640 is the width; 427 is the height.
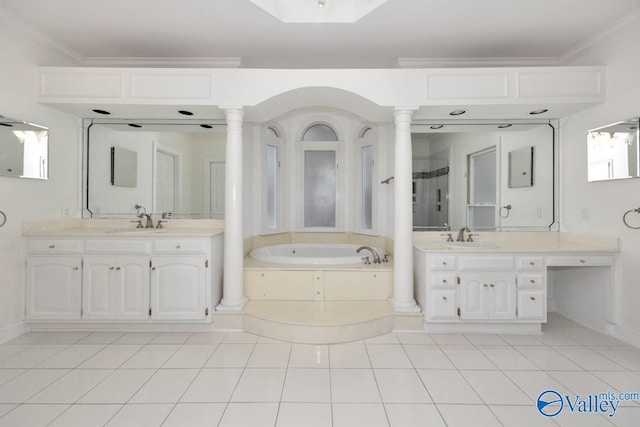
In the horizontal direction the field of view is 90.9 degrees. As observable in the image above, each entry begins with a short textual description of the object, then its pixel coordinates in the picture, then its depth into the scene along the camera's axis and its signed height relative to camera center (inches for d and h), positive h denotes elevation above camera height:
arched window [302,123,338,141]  176.5 +45.5
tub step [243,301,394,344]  101.4 -35.4
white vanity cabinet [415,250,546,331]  106.9 -25.1
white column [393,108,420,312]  112.3 -1.8
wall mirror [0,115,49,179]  99.8 +21.6
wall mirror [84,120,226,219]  132.3 +19.4
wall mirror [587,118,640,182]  98.6 +20.8
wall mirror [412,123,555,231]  129.2 +16.1
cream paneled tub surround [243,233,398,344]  102.7 -33.5
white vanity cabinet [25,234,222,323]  107.4 -22.3
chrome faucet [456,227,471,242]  126.4 -8.4
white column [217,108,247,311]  112.3 -2.2
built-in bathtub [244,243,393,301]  122.0 -26.8
